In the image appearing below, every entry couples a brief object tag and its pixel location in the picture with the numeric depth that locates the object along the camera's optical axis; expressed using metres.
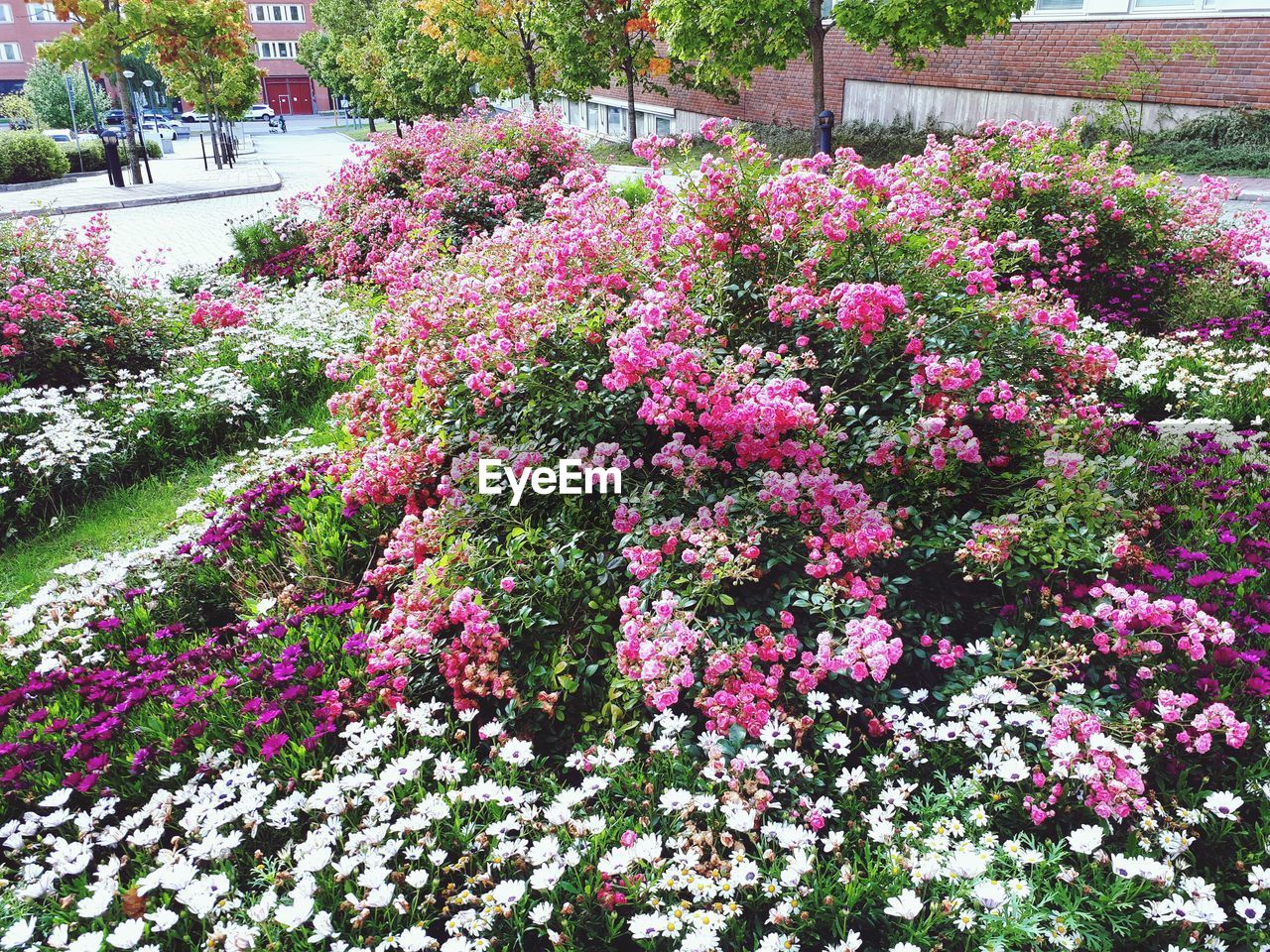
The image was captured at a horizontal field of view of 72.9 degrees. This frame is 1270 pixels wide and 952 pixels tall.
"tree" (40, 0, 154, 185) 19.88
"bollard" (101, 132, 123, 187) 21.11
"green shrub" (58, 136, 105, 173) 26.44
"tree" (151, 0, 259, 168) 23.47
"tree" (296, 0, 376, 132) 39.78
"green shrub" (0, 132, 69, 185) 22.95
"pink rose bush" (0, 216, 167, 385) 6.23
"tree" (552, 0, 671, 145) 21.59
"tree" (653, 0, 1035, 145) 13.90
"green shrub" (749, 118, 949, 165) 19.69
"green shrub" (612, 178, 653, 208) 10.74
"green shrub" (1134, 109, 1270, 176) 14.20
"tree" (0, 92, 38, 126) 36.56
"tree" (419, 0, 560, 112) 22.03
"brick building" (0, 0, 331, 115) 64.94
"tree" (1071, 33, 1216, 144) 15.59
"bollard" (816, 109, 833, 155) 11.75
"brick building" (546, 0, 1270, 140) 14.55
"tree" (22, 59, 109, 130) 39.16
